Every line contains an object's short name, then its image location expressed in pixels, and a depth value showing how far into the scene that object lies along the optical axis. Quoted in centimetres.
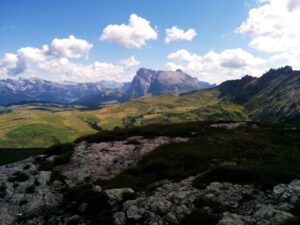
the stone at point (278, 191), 1253
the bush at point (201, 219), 1026
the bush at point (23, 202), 1579
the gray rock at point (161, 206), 1212
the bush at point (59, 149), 2732
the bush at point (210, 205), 1164
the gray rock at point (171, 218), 1110
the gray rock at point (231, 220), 981
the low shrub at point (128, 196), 1472
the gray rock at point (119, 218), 1168
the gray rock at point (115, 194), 1434
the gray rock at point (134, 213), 1186
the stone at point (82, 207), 1437
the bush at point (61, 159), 2405
